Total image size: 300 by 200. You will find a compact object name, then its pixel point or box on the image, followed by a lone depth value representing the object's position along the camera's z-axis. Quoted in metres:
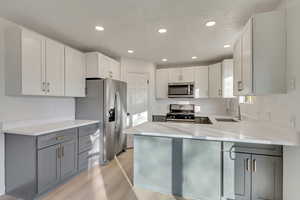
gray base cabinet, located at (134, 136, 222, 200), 1.77
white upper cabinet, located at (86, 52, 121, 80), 3.11
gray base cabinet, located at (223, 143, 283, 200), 1.59
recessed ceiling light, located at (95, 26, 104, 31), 2.31
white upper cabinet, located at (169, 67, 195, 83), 4.34
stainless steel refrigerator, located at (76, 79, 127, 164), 3.03
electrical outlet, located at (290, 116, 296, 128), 1.48
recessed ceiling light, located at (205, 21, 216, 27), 2.16
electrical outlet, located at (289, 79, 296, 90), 1.47
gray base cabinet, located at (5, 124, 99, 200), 1.92
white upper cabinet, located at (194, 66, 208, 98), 4.23
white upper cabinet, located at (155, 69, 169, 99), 4.56
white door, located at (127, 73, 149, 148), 4.09
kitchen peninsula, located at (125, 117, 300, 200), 1.59
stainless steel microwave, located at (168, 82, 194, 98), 4.24
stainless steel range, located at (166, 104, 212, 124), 3.91
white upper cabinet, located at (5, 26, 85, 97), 2.03
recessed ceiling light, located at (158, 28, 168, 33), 2.39
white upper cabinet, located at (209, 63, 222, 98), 3.90
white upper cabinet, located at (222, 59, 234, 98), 3.64
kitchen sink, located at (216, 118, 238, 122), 3.17
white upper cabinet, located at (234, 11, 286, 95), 1.62
